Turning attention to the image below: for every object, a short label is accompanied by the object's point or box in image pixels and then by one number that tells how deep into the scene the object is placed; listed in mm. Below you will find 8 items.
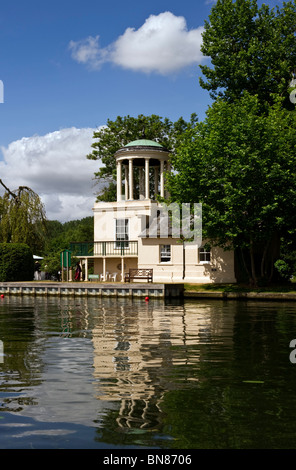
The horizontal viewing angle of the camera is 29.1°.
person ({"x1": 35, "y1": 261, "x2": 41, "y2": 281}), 56241
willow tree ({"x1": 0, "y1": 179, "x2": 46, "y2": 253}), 54531
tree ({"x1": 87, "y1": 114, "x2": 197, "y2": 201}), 58469
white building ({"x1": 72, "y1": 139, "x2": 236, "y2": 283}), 44250
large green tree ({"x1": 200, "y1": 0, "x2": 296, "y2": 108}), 44375
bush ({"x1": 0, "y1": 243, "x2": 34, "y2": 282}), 48844
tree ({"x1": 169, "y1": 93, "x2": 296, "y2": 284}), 36156
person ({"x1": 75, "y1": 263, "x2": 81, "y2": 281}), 49469
